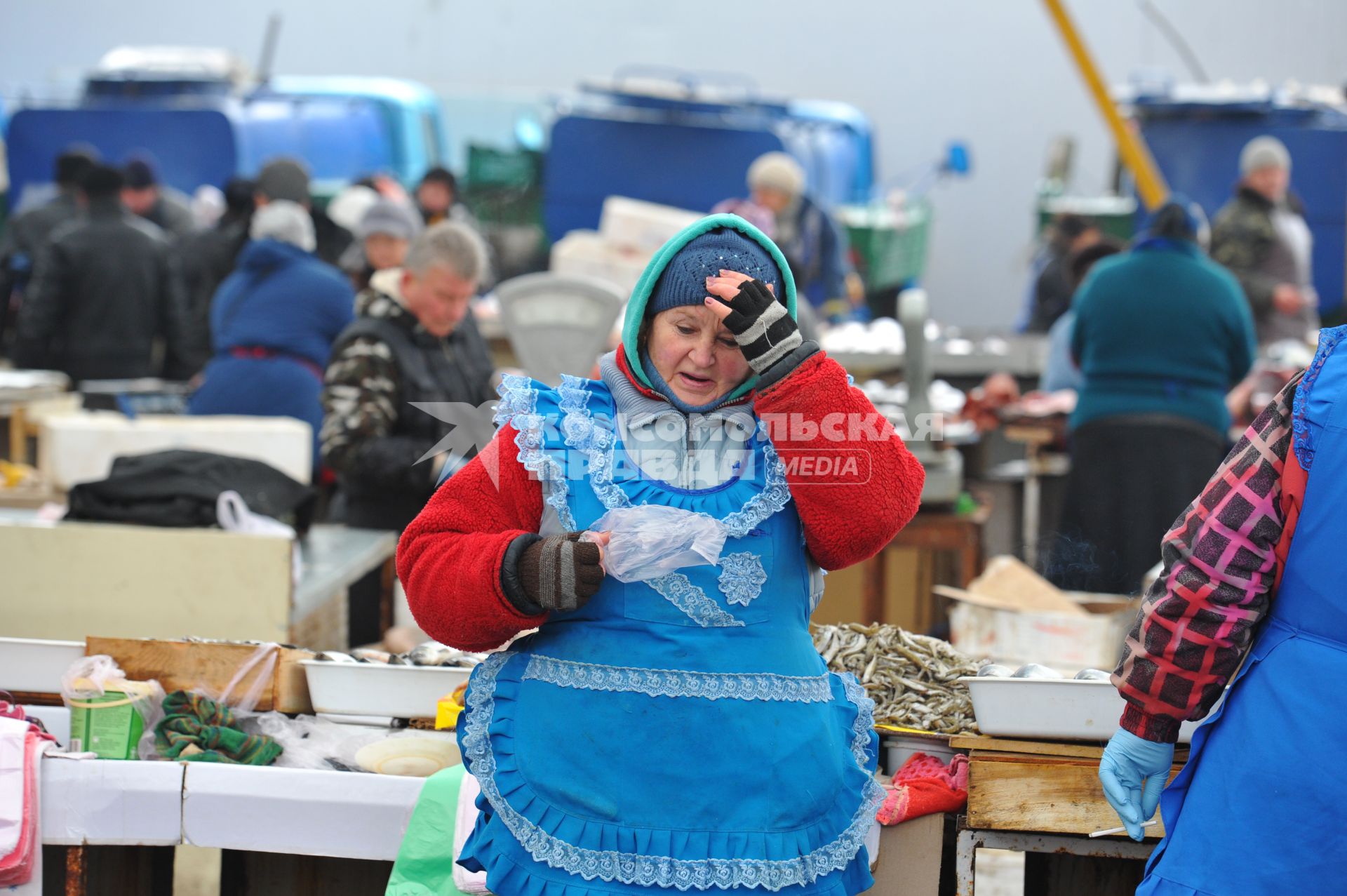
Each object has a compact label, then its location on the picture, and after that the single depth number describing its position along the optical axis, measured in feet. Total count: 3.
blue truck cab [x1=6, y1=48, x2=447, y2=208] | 69.56
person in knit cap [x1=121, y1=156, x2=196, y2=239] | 53.36
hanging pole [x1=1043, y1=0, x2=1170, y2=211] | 54.85
